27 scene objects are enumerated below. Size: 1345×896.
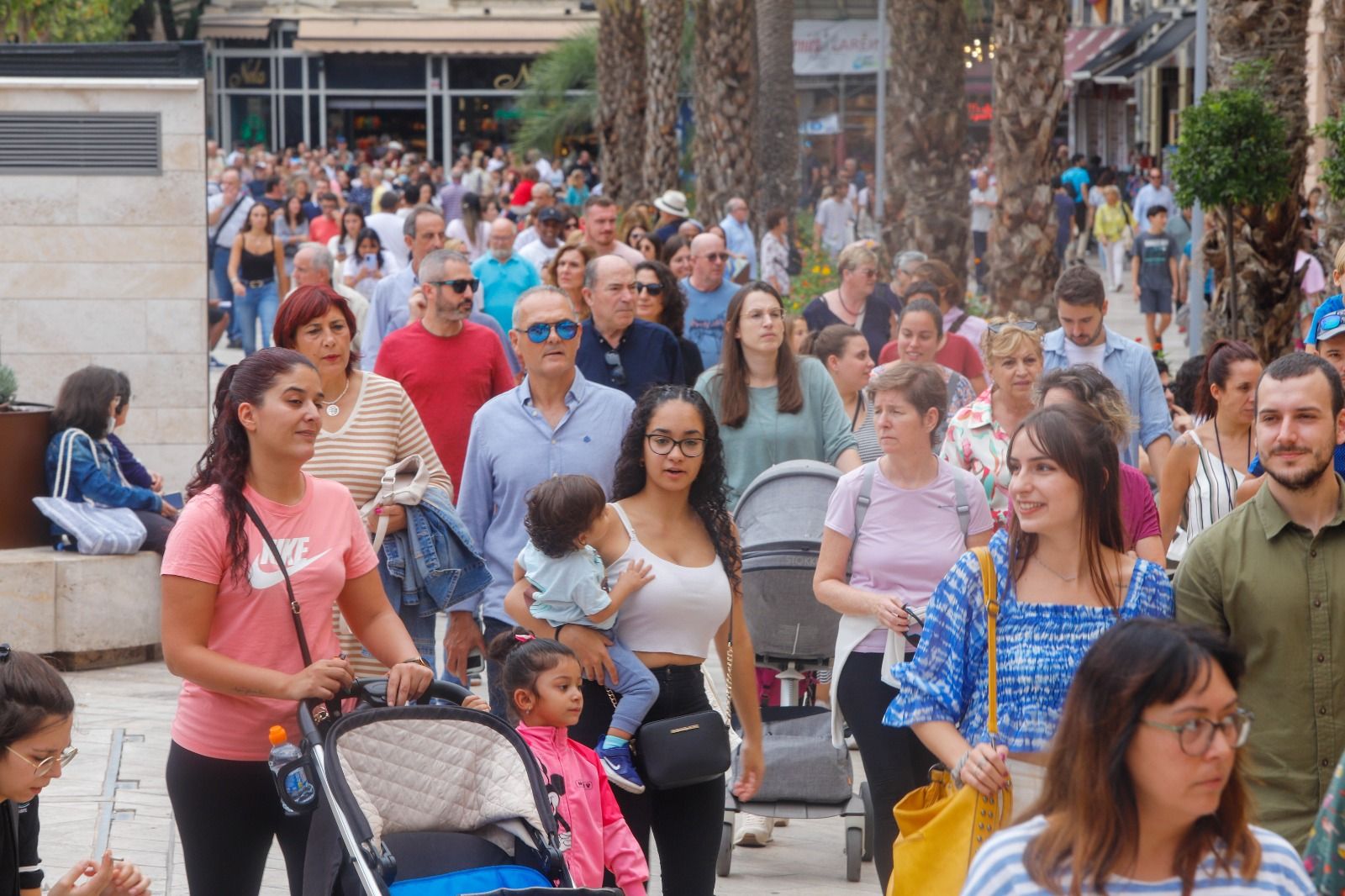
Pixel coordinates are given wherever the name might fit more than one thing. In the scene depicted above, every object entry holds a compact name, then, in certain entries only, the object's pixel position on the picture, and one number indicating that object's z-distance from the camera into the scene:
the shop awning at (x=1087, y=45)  98.00
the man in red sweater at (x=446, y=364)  16.42
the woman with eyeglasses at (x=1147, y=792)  5.56
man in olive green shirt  8.30
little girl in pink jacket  9.34
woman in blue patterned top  8.27
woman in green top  15.48
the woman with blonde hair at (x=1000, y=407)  13.61
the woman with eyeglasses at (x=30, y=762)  7.76
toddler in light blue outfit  10.22
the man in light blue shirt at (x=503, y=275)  25.31
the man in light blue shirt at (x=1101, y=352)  16.19
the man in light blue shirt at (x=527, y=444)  12.70
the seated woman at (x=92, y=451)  18.58
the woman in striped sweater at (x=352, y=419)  12.27
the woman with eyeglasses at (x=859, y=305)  23.36
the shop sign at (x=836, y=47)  98.62
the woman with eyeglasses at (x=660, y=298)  19.61
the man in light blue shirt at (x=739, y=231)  41.49
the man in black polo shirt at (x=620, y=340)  17.00
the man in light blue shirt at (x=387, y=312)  21.53
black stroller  8.35
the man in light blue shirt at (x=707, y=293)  22.92
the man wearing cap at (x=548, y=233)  30.08
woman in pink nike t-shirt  8.88
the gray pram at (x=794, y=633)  13.52
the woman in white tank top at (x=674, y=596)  10.39
